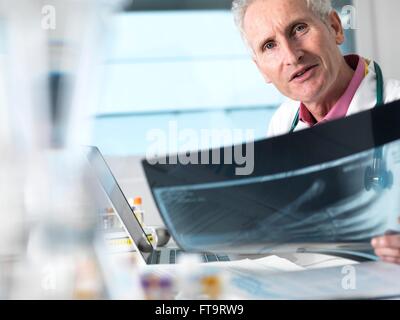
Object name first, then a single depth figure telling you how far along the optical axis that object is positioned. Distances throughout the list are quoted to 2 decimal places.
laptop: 1.12
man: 1.10
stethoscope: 1.05
